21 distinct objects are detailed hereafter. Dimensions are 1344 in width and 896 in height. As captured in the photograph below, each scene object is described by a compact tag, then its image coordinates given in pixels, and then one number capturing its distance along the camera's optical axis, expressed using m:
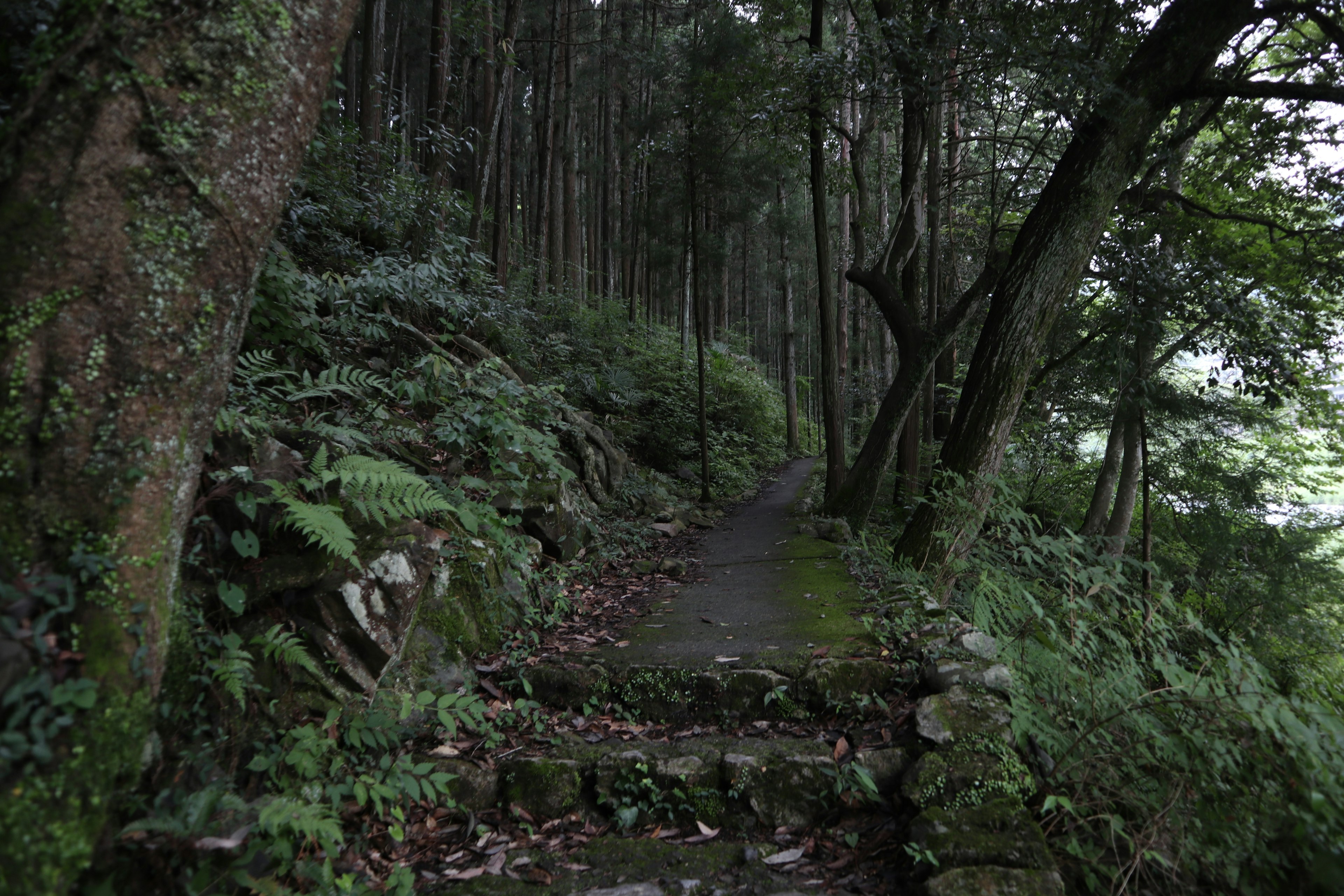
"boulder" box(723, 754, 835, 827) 2.97
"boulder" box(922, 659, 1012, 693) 3.18
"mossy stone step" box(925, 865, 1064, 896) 2.18
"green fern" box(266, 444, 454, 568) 2.83
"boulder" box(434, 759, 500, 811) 3.03
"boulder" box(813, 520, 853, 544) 7.92
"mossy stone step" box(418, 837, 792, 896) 2.54
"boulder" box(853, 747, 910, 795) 2.94
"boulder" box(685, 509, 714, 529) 9.80
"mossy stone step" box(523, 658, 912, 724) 3.63
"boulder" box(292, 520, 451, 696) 3.07
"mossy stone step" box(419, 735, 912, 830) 3.00
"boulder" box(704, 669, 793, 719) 3.70
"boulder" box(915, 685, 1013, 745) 2.89
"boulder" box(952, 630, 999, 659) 3.49
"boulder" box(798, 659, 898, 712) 3.60
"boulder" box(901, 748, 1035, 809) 2.62
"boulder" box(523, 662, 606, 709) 3.93
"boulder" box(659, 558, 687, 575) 6.87
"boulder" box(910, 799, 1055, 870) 2.33
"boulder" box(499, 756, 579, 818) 3.09
